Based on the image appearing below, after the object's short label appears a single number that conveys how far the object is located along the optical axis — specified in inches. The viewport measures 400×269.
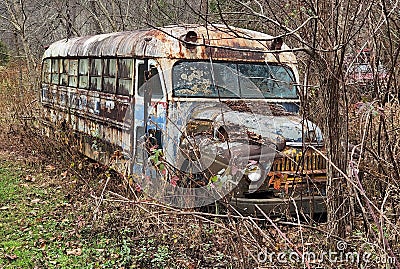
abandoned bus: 235.8
